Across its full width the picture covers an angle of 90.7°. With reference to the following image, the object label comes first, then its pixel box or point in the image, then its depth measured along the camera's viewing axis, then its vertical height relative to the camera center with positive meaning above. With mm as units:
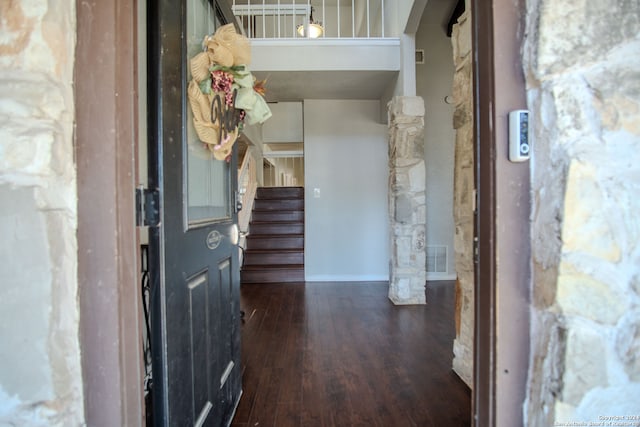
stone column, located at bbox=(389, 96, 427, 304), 3262 +19
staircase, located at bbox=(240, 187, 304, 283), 4379 -472
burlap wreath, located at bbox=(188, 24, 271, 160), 1155 +484
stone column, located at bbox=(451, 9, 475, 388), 1711 +55
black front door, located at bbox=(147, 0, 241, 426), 947 -132
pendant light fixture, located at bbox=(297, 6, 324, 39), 4761 +2766
